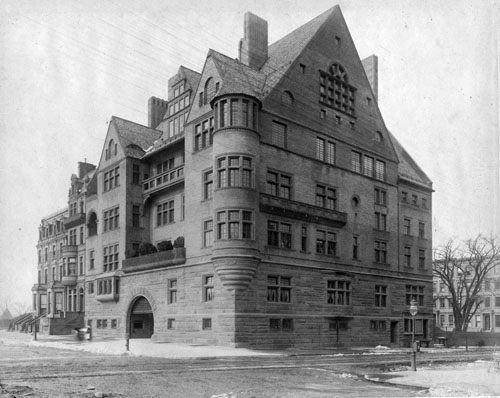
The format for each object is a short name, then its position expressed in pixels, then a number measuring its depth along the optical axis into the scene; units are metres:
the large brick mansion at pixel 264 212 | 39.47
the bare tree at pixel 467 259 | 66.00
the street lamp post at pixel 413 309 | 24.00
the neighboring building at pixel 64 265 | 61.34
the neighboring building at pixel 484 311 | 96.07
